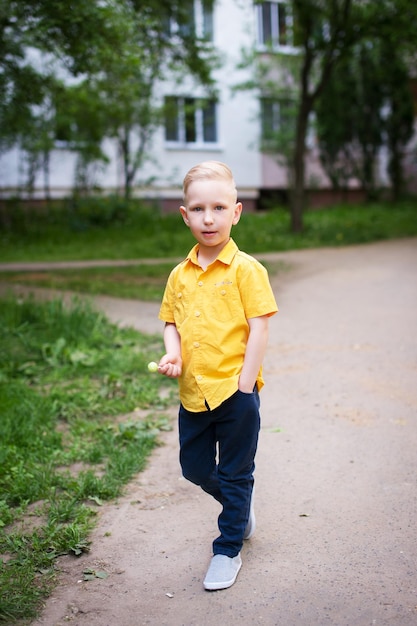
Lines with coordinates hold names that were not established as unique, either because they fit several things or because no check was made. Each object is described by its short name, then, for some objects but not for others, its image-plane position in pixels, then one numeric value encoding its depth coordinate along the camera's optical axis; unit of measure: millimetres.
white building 20375
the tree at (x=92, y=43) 7383
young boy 2701
